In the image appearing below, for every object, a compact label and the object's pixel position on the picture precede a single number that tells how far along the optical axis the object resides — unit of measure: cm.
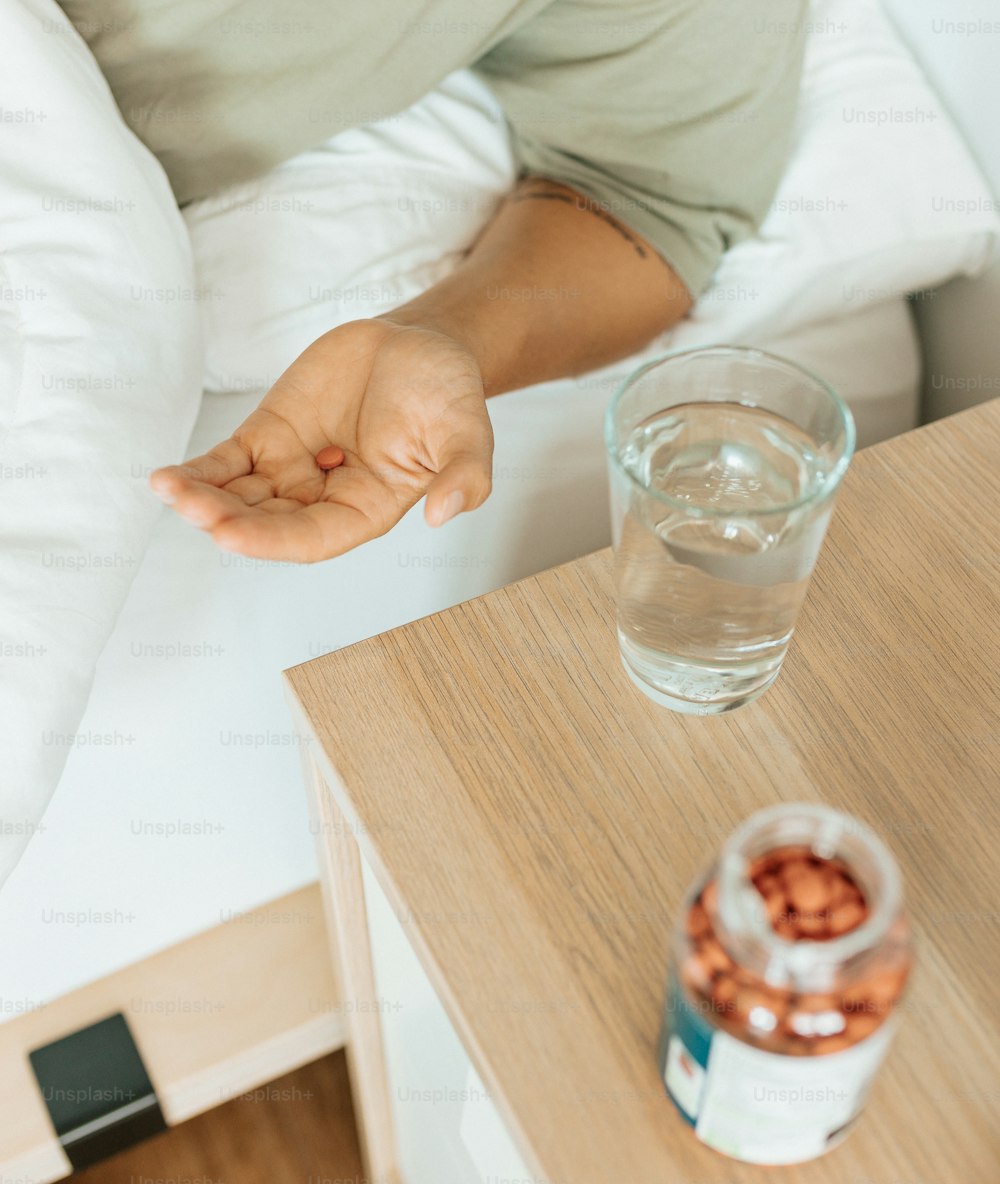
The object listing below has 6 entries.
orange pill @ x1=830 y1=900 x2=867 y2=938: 31
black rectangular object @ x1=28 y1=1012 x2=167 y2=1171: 76
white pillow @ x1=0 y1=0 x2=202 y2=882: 58
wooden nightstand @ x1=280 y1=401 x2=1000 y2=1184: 39
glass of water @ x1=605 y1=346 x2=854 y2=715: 42
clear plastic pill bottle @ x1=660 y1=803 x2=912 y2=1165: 30
